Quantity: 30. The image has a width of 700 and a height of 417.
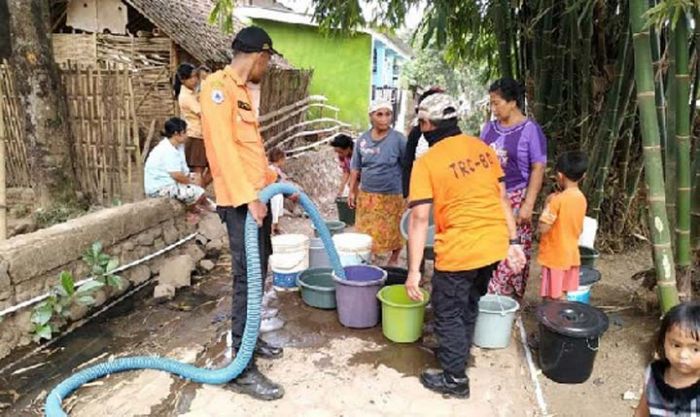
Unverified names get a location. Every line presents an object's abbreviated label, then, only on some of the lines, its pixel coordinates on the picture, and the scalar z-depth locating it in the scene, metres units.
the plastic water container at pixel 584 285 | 3.84
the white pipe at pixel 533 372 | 3.10
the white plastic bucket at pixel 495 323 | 3.48
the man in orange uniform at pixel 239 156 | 2.82
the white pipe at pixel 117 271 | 3.65
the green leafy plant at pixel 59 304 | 3.81
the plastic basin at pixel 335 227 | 5.41
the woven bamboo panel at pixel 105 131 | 5.71
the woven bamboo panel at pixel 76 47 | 9.69
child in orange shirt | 3.58
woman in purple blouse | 3.72
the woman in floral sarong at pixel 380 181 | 4.63
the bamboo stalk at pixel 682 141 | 3.20
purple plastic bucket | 3.69
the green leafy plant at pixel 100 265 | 4.32
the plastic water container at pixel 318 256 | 4.78
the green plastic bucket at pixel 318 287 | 4.07
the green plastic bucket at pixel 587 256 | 4.38
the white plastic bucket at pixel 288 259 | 4.38
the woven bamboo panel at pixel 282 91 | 10.23
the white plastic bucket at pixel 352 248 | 4.36
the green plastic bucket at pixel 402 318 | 3.49
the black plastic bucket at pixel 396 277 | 4.23
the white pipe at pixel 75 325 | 3.61
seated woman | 5.54
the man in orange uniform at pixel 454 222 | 2.83
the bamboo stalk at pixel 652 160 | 3.06
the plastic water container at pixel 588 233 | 4.48
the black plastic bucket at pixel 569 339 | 3.19
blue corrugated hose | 2.90
